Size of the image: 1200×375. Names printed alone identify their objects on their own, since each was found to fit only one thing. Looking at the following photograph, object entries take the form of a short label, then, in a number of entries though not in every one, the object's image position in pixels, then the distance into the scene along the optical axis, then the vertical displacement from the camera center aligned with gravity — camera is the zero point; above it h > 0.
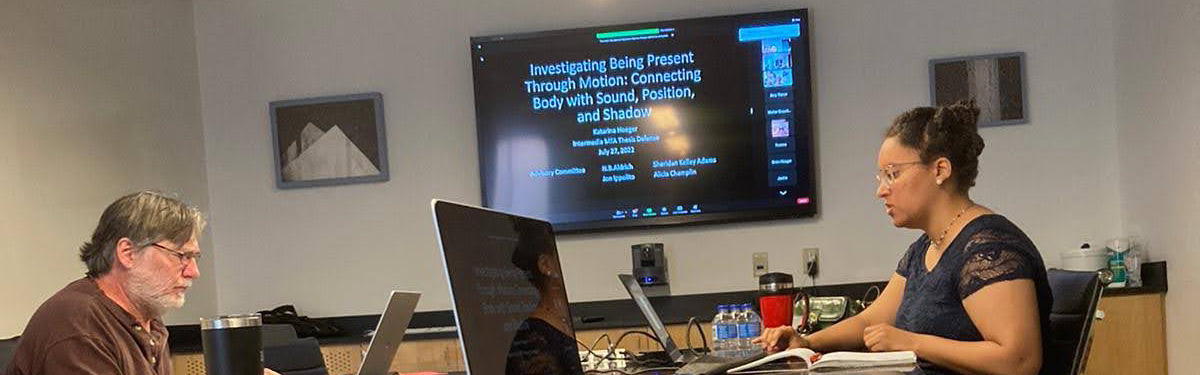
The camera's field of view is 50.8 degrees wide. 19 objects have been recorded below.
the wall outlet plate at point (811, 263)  5.09 -0.51
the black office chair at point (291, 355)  3.01 -0.44
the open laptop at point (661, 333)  2.54 -0.42
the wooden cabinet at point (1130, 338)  4.69 -0.83
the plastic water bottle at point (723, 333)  2.89 -0.44
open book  2.17 -0.39
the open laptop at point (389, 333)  2.55 -0.35
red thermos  2.96 -0.39
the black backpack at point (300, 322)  5.05 -0.61
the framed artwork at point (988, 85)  5.00 +0.16
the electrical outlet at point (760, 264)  5.12 -0.51
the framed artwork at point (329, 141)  5.27 +0.11
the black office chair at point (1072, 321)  2.32 -0.38
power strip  2.66 -0.47
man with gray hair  2.22 -0.20
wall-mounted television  5.05 +0.10
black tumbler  1.96 -0.26
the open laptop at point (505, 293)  1.42 -0.17
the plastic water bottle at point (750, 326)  2.95 -0.44
